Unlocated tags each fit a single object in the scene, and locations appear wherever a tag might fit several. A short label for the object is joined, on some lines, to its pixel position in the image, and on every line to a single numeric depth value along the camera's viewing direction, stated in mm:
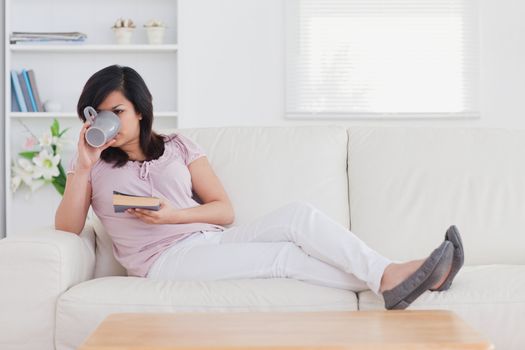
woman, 2129
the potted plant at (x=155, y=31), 4480
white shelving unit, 4574
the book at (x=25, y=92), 4480
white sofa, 2064
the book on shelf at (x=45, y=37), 4445
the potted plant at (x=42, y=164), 4336
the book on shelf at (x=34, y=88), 4484
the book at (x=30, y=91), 4472
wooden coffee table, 1497
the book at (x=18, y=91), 4469
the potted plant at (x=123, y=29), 4482
